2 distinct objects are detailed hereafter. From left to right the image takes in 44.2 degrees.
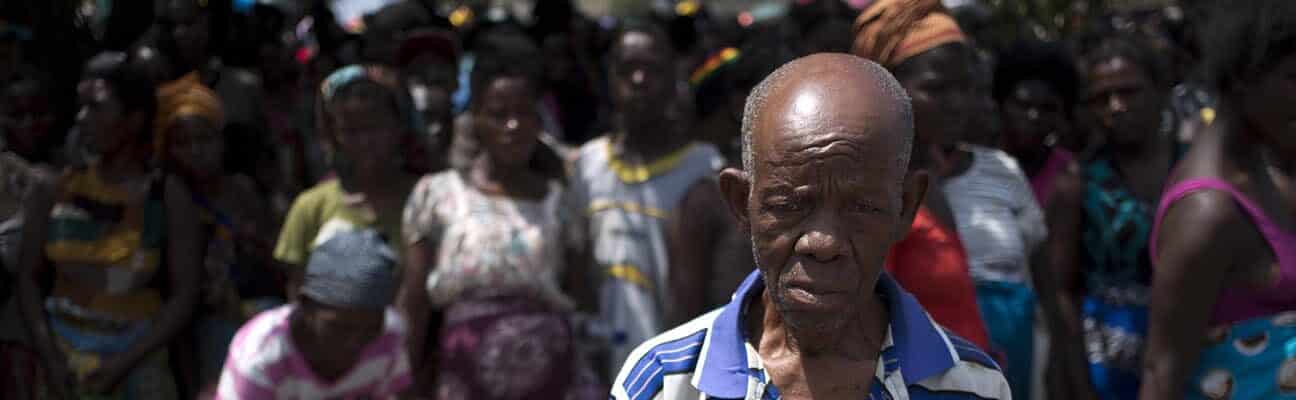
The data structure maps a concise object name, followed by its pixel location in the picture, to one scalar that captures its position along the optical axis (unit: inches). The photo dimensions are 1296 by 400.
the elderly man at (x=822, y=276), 83.7
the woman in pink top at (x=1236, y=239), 134.3
